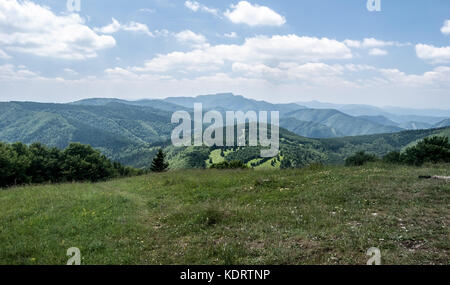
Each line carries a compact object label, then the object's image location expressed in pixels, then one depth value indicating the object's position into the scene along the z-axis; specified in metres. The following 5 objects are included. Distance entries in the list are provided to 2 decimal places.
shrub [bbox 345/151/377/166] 47.22
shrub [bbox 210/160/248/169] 45.78
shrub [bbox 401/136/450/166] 30.27
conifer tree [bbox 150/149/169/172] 62.31
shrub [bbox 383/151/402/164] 45.69
